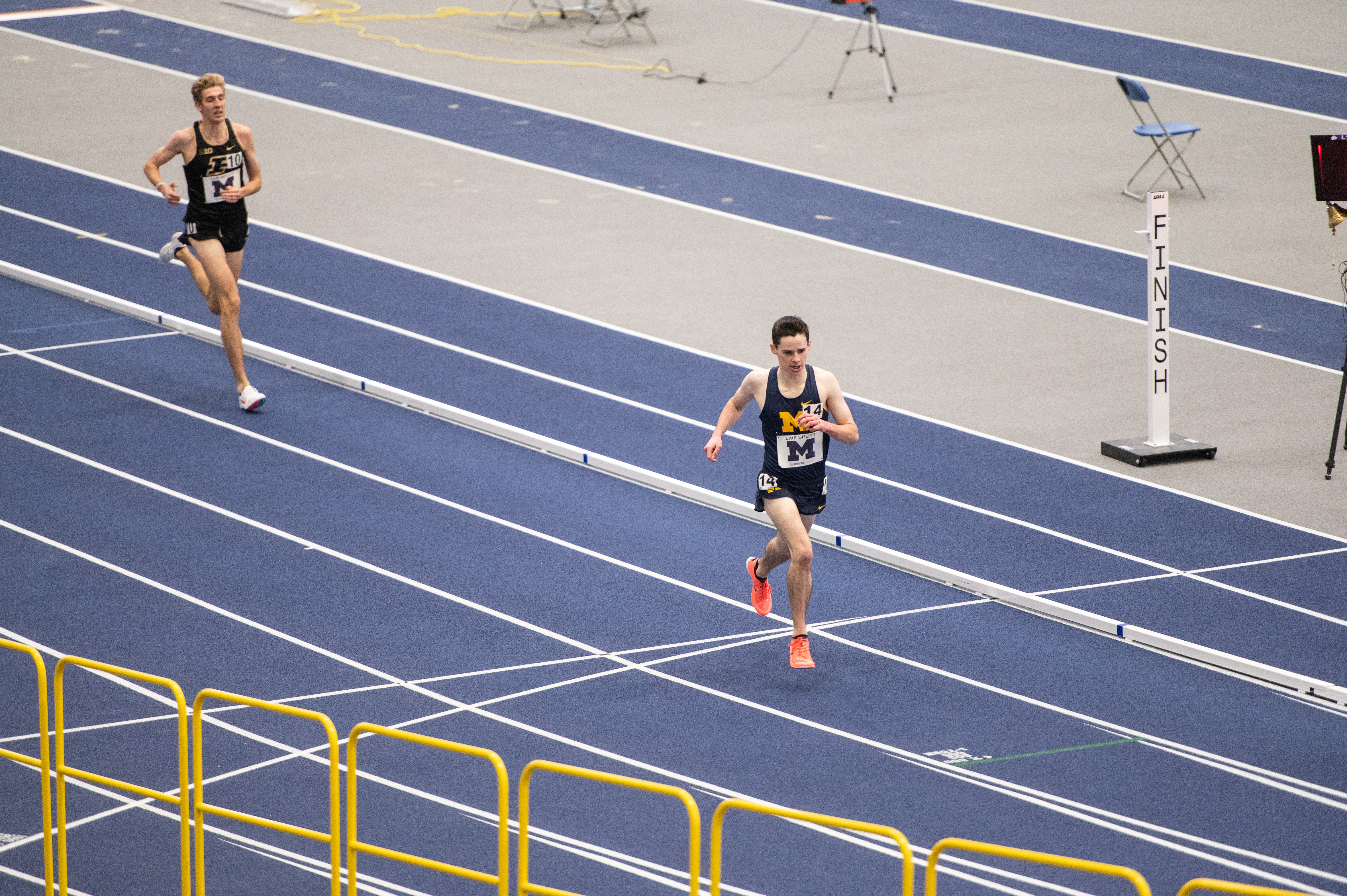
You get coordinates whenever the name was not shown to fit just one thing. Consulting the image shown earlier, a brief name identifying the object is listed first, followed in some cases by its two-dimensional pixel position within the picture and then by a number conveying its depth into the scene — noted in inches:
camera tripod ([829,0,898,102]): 1694.1
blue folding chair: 1412.4
